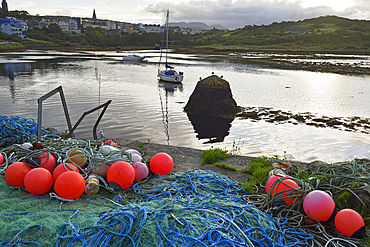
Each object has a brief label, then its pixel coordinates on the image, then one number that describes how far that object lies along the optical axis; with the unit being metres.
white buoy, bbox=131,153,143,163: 5.62
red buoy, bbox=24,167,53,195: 4.42
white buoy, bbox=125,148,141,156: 6.02
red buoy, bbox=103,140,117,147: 6.69
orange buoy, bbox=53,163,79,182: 4.70
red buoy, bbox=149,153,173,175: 5.60
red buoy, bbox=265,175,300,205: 4.32
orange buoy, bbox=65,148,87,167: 5.05
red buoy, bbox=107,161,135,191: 4.83
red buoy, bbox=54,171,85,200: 4.26
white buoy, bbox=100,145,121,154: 5.69
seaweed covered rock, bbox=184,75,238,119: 17.36
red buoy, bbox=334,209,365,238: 3.79
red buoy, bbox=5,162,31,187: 4.63
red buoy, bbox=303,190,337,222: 4.02
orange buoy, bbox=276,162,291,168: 6.14
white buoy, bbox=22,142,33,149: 5.61
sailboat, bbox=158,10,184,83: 32.06
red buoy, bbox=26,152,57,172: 4.90
